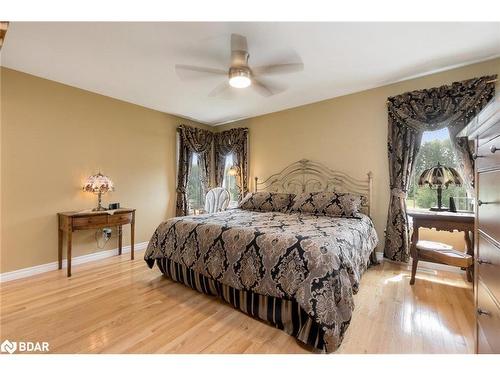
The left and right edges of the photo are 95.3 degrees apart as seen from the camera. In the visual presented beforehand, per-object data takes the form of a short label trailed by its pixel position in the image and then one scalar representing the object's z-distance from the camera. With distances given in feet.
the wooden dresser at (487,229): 3.22
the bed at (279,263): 5.17
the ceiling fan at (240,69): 6.83
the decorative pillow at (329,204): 9.71
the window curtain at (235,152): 15.44
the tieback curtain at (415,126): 8.48
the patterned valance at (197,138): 14.92
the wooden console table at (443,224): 7.61
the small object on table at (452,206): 8.77
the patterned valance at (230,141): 15.48
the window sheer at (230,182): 16.55
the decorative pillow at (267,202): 11.64
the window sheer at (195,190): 15.98
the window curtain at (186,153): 14.85
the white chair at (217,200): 14.74
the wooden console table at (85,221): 9.41
